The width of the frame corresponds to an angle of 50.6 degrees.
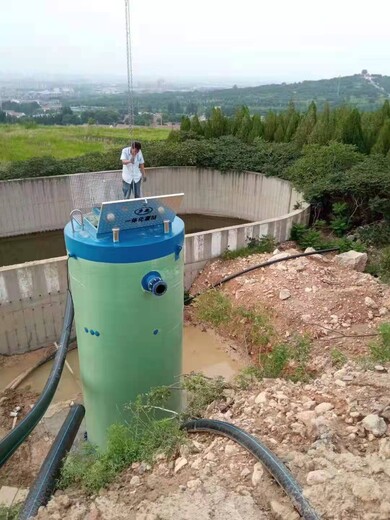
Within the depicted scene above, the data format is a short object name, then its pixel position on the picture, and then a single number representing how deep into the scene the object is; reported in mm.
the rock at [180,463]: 2961
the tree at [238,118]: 17797
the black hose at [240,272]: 8648
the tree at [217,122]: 17703
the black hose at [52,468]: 2910
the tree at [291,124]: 16781
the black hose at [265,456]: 2357
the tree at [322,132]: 14812
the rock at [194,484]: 2711
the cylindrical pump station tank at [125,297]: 3705
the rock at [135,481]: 2932
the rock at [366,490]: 2406
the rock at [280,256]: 8906
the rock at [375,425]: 3002
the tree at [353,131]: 14383
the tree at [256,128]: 17295
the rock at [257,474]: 2654
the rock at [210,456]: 2971
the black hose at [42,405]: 3535
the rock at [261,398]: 3598
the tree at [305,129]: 15531
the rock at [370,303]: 7352
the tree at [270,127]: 17281
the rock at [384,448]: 2770
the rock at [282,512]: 2377
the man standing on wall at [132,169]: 7250
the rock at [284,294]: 7711
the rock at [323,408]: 3312
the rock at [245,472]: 2736
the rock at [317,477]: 2539
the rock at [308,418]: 3115
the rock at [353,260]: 8812
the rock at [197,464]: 2925
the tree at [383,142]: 13805
